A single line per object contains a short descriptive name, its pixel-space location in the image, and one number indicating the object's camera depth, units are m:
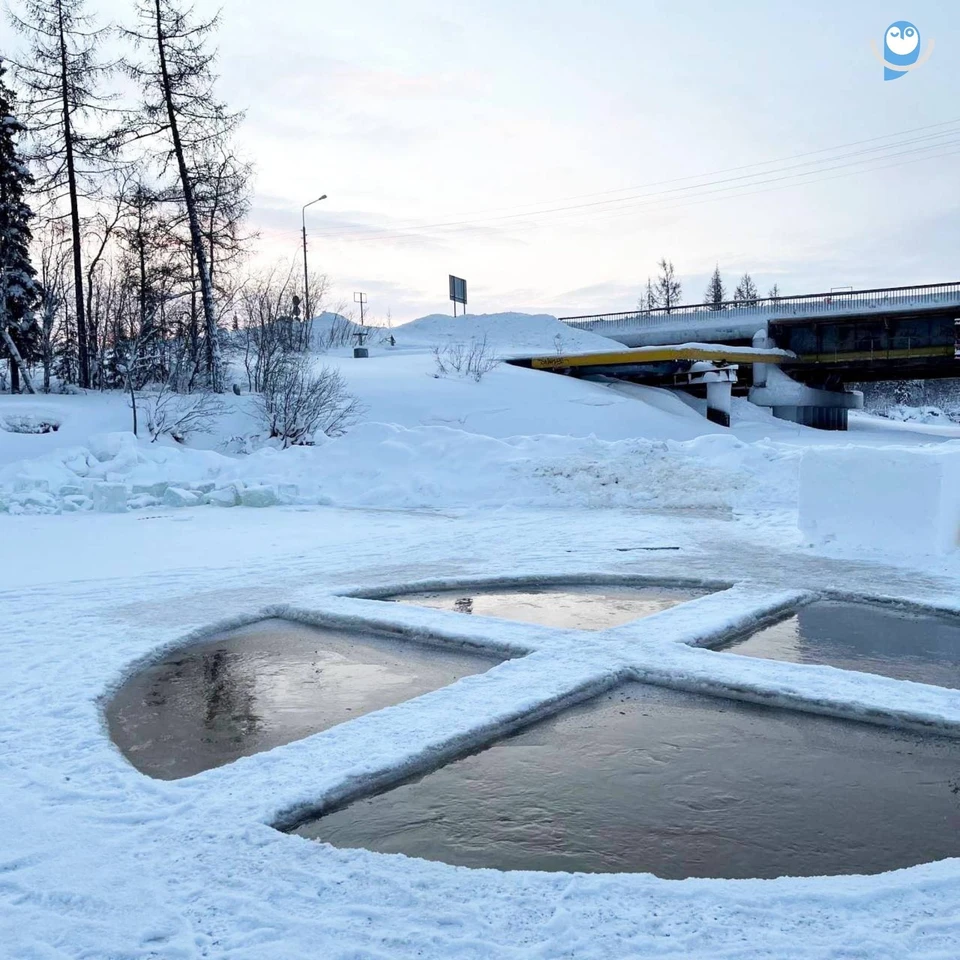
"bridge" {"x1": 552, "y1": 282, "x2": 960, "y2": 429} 34.94
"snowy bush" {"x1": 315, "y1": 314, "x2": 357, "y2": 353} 51.42
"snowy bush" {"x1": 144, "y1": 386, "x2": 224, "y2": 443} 21.03
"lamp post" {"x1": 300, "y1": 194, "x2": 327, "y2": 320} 41.12
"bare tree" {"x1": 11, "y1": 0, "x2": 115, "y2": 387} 25.70
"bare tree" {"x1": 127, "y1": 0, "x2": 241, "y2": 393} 24.75
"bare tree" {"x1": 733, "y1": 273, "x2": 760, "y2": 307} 111.44
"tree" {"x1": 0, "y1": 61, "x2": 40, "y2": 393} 28.33
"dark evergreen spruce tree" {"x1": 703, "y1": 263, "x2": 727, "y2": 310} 105.06
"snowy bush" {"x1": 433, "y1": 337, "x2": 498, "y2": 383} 29.55
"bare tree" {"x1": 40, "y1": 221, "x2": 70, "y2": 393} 32.69
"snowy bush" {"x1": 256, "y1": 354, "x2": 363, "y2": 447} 21.25
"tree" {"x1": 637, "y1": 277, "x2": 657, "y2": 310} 103.06
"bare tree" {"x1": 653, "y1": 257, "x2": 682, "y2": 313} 92.38
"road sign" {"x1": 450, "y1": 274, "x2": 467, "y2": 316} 54.78
